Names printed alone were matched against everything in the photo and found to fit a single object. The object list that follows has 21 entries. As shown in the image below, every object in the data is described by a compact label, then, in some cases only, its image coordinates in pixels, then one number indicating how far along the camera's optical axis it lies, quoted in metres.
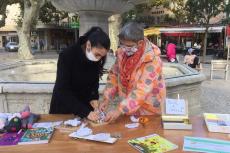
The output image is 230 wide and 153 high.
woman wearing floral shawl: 1.85
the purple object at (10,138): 1.59
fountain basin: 3.23
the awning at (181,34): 21.00
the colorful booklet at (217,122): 1.75
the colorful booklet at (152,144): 1.50
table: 1.51
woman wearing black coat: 1.84
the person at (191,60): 8.40
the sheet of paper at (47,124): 1.82
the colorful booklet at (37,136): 1.59
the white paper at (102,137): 1.60
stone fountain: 4.16
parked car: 28.17
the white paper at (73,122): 1.82
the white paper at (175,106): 1.81
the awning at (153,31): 20.37
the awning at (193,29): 19.30
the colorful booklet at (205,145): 1.50
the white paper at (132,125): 1.80
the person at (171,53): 9.86
